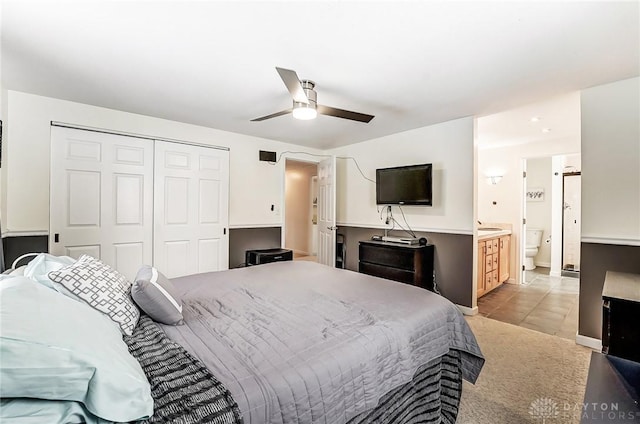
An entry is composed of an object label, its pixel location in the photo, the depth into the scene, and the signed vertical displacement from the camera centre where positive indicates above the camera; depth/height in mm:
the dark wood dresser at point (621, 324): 1604 -623
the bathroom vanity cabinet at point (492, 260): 4030 -704
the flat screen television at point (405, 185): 3768 +381
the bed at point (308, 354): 936 -565
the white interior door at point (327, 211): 4719 +19
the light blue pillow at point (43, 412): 631 -467
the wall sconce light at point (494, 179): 5188 +622
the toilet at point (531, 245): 5773 -640
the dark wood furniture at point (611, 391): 960 -667
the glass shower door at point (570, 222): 5602 -161
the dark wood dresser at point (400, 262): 3635 -656
